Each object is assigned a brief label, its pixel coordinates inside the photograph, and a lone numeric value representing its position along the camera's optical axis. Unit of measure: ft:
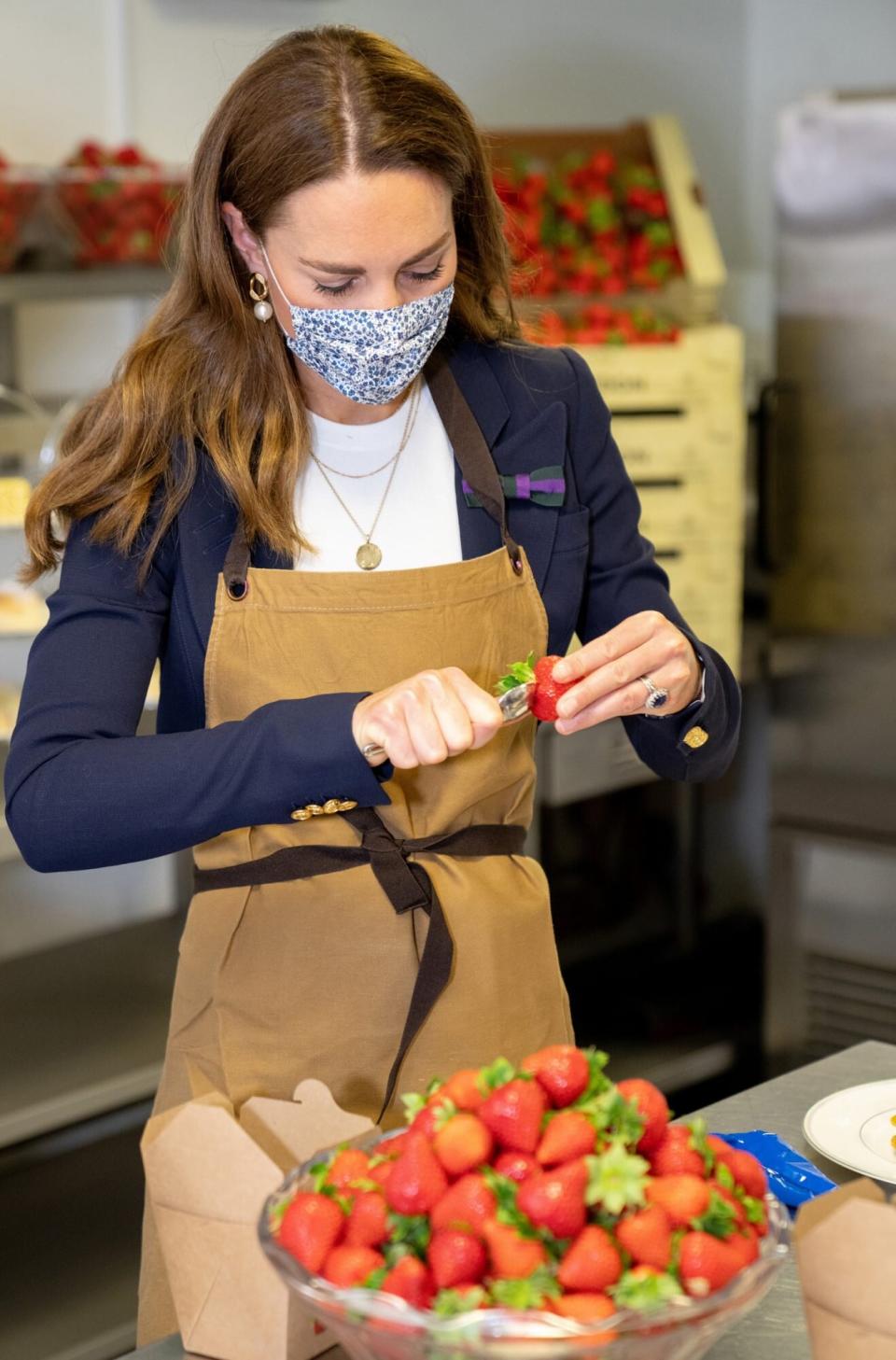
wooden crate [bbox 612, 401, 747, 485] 10.06
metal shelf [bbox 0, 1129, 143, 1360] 7.50
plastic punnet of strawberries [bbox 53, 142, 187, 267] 8.27
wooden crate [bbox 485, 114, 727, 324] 10.40
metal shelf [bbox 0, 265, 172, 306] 8.10
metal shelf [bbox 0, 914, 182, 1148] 8.13
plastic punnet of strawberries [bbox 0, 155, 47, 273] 8.04
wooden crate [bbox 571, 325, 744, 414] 9.96
